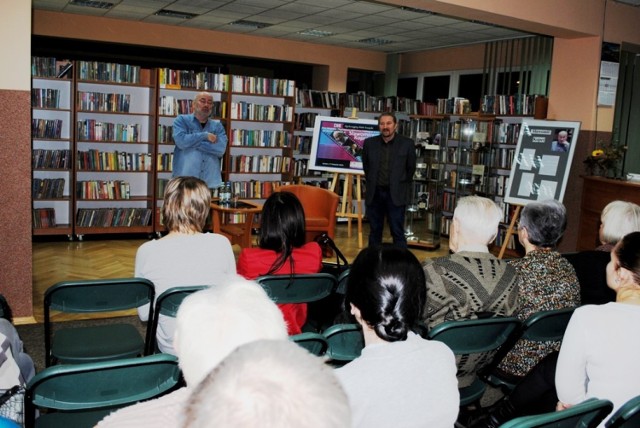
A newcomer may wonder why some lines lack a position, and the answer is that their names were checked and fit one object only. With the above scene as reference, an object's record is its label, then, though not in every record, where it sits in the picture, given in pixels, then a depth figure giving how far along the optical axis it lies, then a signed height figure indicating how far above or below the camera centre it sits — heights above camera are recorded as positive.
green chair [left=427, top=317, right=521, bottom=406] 2.18 -0.69
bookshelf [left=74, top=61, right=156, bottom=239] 7.68 -0.23
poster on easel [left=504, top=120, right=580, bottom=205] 6.83 -0.08
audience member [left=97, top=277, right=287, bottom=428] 1.20 -0.40
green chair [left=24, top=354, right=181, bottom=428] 1.68 -0.73
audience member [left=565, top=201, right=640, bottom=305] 3.00 -0.50
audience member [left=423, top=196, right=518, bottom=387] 2.41 -0.55
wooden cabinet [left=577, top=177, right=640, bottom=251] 6.47 -0.47
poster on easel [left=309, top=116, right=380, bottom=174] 8.49 +0.01
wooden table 6.08 -0.91
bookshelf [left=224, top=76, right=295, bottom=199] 8.74 +0.04
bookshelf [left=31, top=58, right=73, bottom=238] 7.43 -0.26
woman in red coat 2.93 -0.54
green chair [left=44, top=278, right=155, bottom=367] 2.52 -0.76
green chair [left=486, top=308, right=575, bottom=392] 2.38 -0.70
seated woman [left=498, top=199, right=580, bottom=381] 2.65 -0.61
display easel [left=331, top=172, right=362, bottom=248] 8.34 -0.74
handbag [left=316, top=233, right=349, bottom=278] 3.67 -0.78
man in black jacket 6.71 -0.33
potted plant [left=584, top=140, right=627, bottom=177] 6.87 -0.02
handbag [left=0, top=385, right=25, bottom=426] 1.75 -0.81
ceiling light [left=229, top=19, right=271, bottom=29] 9.48 +1.79
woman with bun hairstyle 1.38 -0.51
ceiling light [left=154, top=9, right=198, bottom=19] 8.88 +1.77
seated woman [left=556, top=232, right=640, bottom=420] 1.94 -0.62
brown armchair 6.70 -0.74
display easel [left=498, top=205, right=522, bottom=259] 7.08 -0.92
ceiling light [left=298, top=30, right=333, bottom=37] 10.05 +1.80
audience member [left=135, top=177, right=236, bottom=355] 2.81 -0.58
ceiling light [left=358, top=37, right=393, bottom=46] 10.62 +1.81
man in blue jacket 6.48 -0.08
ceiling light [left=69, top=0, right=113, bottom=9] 8.39 +1.74
